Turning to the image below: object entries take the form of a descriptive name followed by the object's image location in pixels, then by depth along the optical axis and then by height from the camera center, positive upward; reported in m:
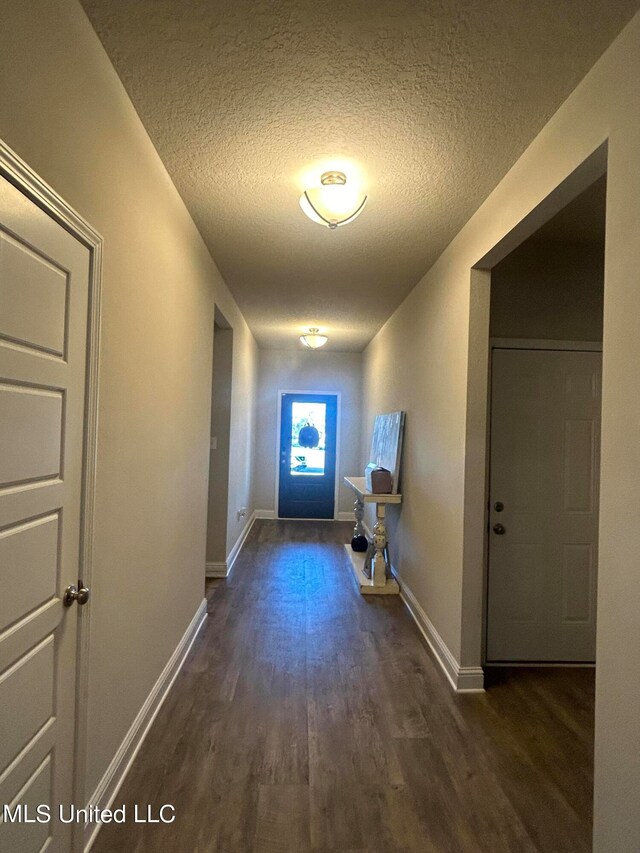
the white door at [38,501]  1.13 -0.19
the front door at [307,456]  7.62 -0.35
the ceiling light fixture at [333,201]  2.33 +1.12
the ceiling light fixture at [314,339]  5.75 +1.12
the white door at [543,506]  3.04 -0.40
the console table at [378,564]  4.26 -1.16
